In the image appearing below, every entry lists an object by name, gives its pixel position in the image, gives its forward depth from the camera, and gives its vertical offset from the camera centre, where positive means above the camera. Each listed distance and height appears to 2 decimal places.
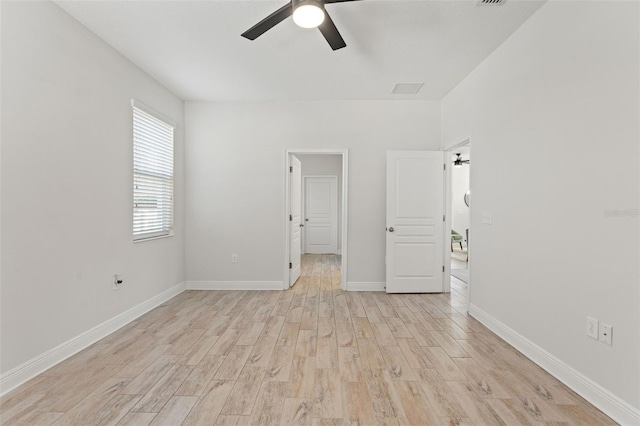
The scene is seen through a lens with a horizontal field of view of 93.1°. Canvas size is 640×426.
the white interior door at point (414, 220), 4.22 -0.14
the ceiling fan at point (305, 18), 1.99 +1.31
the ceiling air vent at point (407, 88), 3.78 +1.56
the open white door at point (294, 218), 4.50 -0.15
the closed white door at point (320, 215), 8.23 -0.15
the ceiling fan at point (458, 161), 7.40 +1.27
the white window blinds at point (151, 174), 3.33 +0.41
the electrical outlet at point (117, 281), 2.95 -0.72
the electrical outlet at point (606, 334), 1.76 -0.72
